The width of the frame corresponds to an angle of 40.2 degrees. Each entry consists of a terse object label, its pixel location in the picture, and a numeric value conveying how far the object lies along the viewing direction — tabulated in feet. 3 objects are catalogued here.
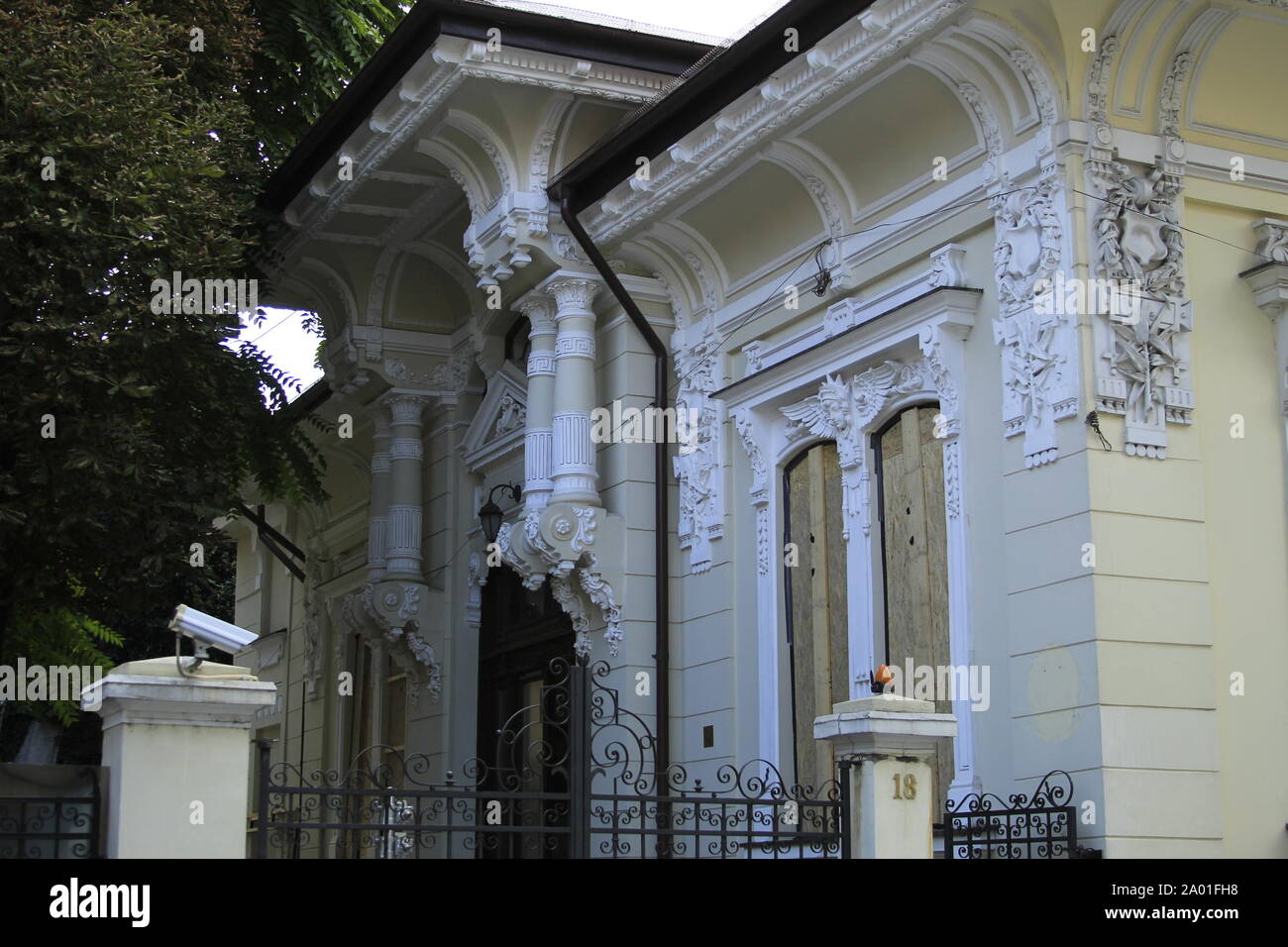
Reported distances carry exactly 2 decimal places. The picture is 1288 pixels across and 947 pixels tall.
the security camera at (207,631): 24.98
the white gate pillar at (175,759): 24.26
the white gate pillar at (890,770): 29.84
